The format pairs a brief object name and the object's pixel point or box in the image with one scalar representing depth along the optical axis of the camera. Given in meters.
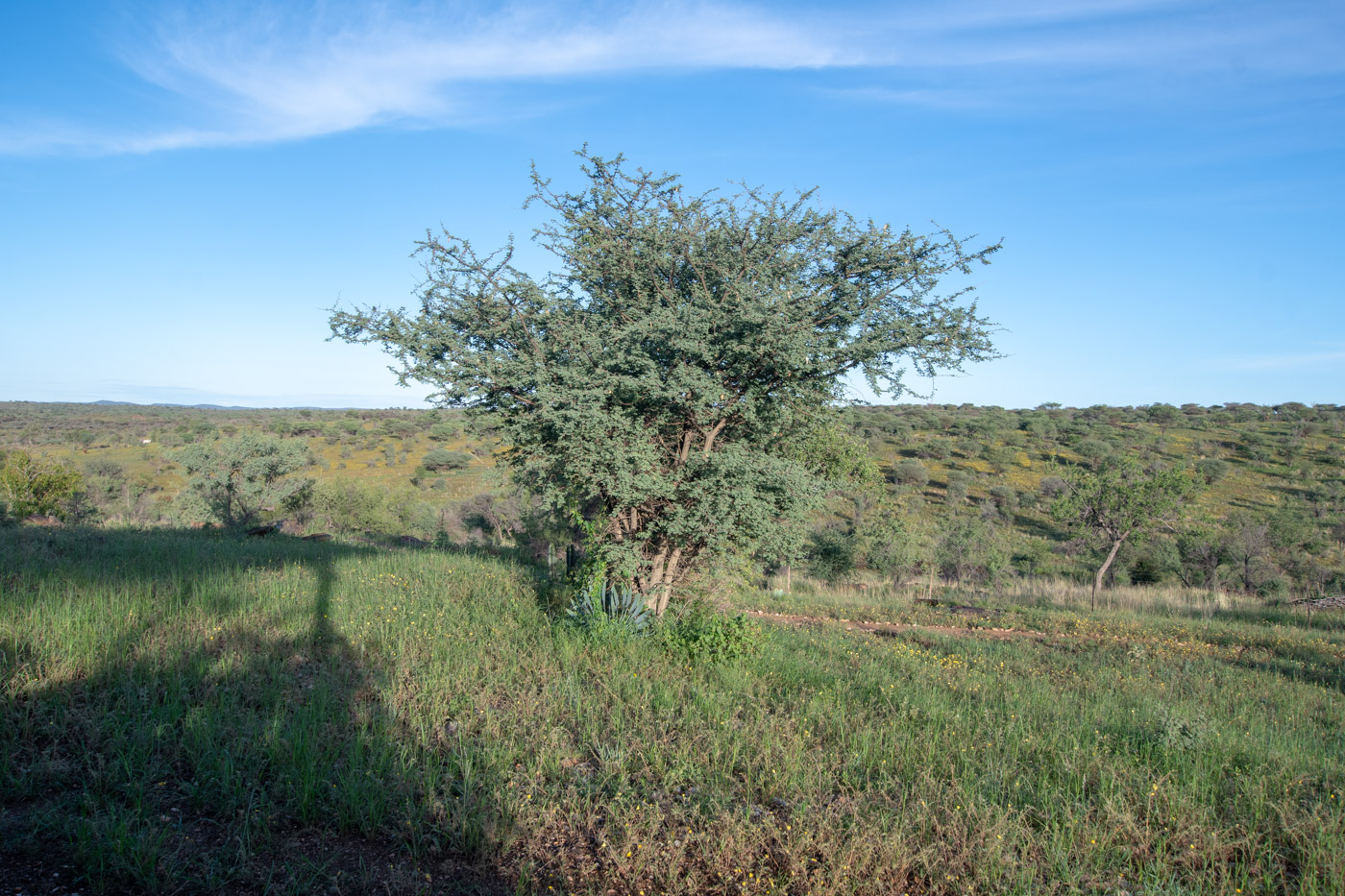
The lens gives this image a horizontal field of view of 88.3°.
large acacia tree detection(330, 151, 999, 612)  7.56
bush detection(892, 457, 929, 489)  48.62
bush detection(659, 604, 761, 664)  6.92
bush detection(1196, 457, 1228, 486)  46.70
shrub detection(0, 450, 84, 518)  25.92
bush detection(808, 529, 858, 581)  23.98
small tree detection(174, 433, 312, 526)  27.14
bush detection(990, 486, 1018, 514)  41.84
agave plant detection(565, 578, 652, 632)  7.44
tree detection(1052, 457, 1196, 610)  20.06
